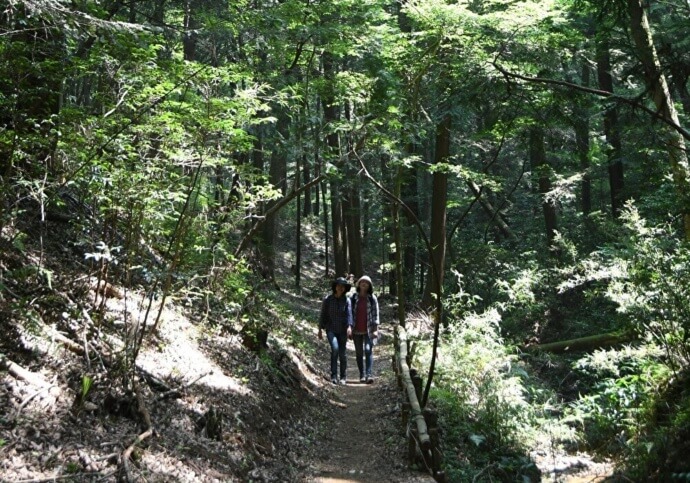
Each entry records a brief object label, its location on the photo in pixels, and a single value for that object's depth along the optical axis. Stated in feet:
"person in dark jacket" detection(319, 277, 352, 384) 36.27
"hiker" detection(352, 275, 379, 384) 37.68
